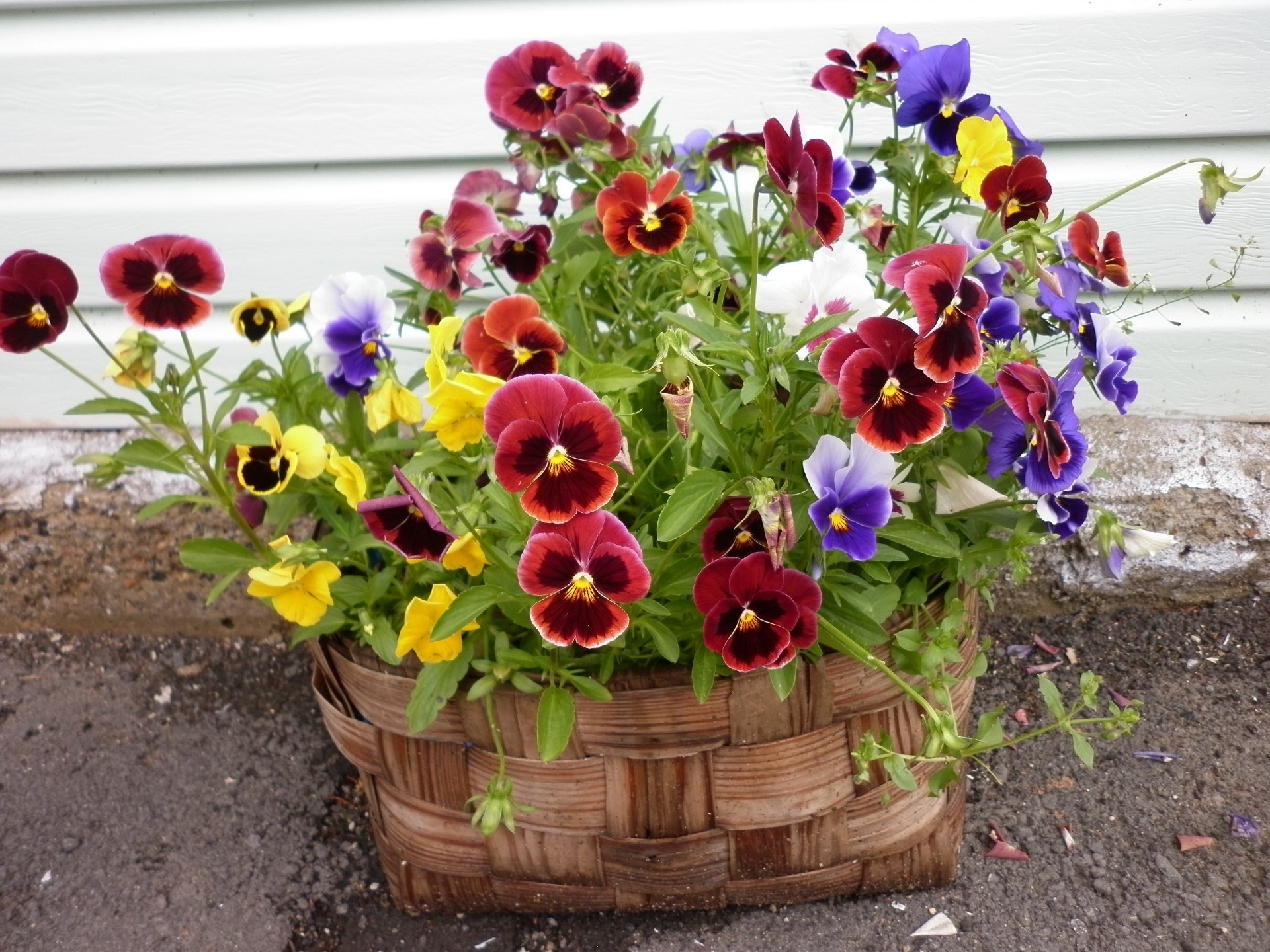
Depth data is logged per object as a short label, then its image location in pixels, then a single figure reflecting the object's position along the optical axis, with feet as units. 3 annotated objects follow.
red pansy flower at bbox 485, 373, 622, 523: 2.68
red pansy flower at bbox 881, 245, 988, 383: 2.65
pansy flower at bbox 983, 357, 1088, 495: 2.96
